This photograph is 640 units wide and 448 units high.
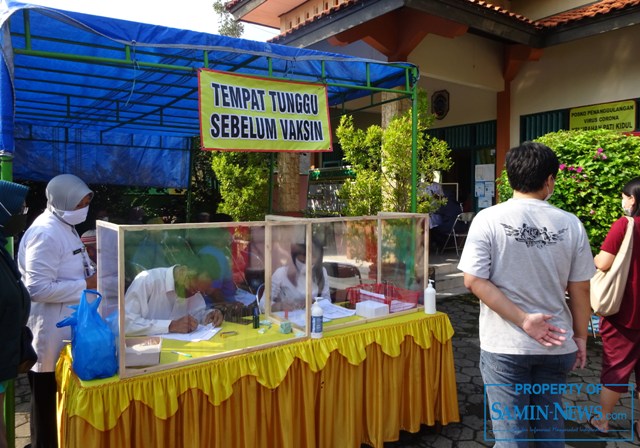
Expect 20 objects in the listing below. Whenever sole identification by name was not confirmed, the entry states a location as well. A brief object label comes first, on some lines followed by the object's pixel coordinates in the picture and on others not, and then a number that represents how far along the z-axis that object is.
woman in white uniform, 2.44
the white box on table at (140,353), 2.17
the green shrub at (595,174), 4.72
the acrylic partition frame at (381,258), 3.15
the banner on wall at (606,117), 6.98
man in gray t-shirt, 1.83
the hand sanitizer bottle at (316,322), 2.68
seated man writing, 2.42
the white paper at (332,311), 3.02
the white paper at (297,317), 2.73
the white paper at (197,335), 2.52
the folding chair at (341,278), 3.26
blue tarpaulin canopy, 2.96
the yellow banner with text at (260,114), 3.02
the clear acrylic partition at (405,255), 3.31
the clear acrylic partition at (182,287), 2.19
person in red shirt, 2.84
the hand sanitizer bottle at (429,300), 3.17
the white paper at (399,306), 3.20
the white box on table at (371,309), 3.04
